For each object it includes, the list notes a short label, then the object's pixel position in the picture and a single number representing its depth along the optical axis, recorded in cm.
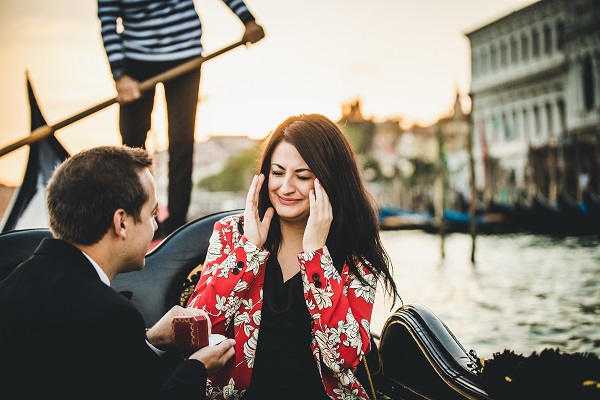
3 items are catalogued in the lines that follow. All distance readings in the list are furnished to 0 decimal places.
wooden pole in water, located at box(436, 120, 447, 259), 1672
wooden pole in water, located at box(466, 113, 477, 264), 1475
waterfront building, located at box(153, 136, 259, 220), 6969
